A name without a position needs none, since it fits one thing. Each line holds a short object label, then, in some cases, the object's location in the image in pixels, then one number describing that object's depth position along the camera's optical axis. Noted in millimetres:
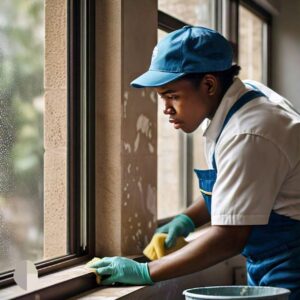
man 2131
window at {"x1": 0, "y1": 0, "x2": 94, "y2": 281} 2227
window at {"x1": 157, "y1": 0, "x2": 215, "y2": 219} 3233
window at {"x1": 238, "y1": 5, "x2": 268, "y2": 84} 4072
